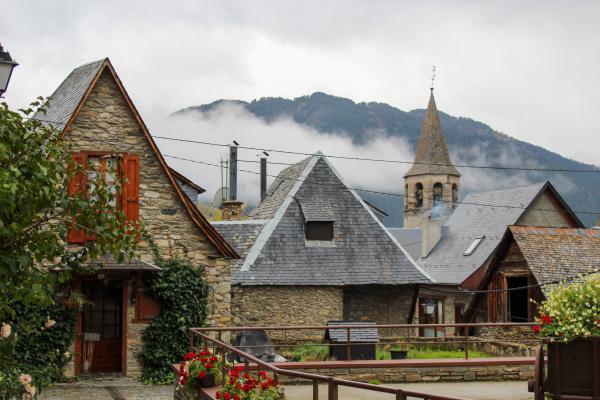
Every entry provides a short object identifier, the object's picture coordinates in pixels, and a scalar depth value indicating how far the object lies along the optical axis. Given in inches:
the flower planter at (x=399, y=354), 836.5
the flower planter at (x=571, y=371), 470.0
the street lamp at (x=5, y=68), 328.6
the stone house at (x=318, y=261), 1087.0
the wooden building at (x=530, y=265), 1122.7
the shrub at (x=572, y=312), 474.3
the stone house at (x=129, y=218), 802.2
